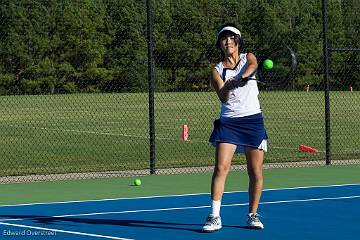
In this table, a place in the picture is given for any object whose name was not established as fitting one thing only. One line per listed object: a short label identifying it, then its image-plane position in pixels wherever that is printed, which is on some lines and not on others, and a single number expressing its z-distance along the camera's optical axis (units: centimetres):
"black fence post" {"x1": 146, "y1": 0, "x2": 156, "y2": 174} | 1562
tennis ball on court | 1421
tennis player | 976
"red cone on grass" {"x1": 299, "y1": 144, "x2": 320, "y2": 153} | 1966
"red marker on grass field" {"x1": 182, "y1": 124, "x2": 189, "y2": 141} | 2350
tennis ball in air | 958
